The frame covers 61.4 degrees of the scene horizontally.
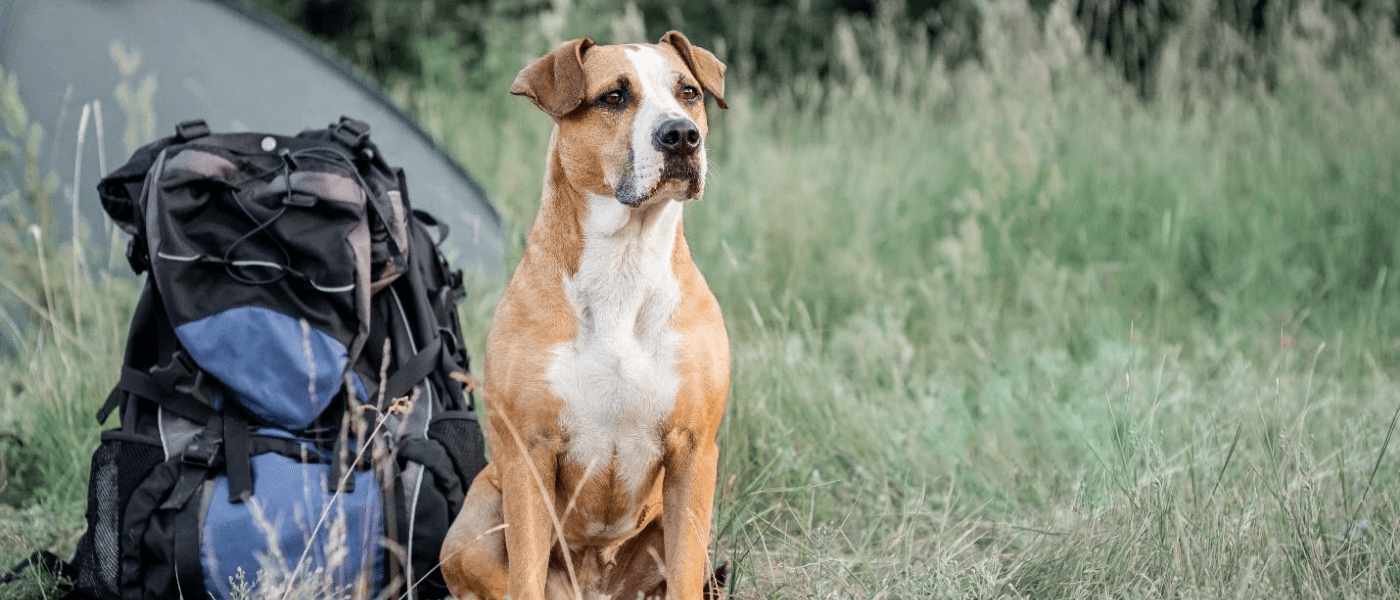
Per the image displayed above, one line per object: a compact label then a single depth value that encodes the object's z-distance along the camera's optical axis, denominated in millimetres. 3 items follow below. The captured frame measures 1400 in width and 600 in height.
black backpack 2721
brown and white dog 2389
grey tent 4418
